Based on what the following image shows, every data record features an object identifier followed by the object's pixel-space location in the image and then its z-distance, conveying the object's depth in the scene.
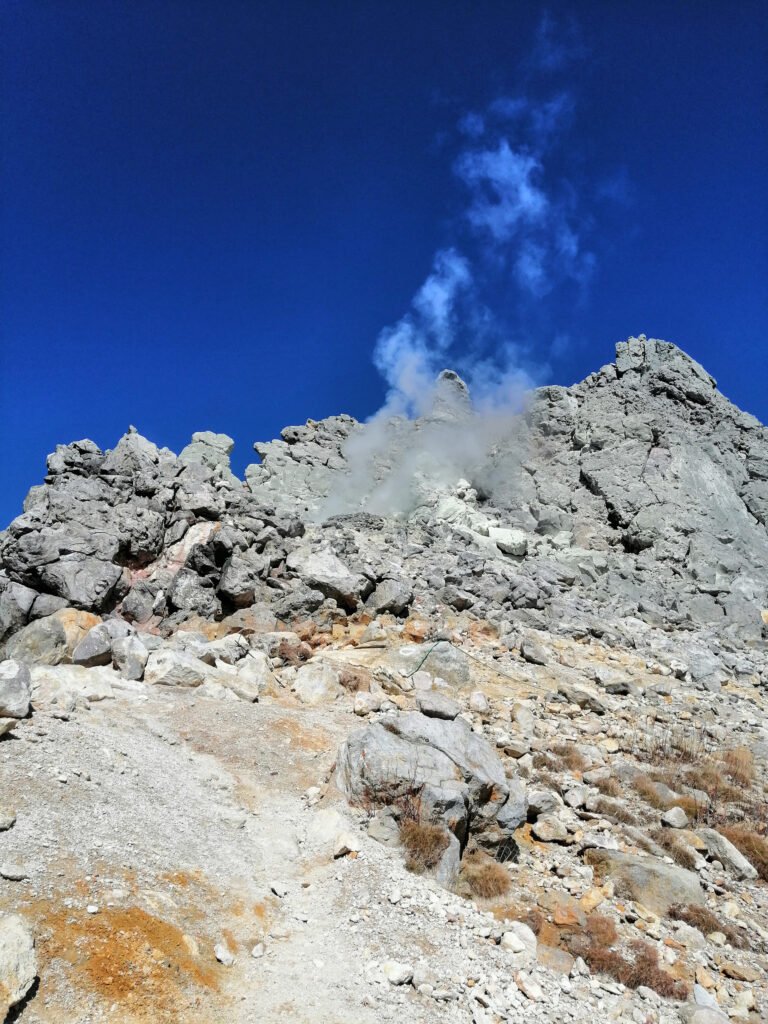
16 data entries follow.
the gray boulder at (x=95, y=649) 13.84
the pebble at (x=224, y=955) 5.94
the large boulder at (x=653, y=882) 8.52
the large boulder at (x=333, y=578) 22.34
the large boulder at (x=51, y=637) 17.12
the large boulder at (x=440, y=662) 17.30
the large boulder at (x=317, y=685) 15.19
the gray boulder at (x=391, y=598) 22.22
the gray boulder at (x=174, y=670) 14.16
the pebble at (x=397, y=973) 6.12
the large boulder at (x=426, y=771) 9.38
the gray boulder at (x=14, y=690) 9.45
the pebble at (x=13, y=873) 5.83
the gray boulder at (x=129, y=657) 13.91
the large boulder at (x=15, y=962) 4.57
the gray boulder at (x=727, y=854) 9.39
